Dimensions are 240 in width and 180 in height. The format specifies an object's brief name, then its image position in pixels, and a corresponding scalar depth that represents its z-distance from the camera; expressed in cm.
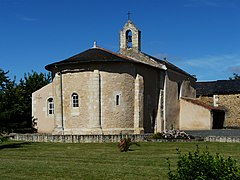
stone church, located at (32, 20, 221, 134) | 2702
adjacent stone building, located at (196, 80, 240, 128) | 4226
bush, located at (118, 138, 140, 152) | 1670
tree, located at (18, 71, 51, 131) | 4428
